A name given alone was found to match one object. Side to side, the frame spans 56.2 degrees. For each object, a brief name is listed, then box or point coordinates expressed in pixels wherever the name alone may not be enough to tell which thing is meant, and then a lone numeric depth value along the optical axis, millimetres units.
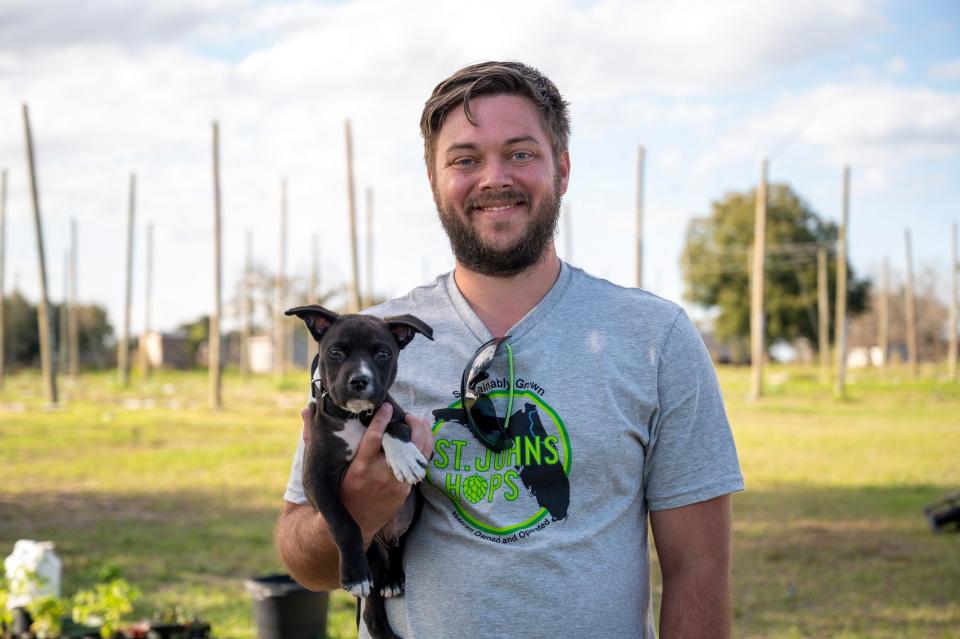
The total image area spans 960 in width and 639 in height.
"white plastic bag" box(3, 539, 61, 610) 6281
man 2602
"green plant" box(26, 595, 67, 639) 6090
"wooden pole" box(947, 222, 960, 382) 52438
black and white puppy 2662
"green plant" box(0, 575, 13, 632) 6117
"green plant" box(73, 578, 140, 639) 6035
